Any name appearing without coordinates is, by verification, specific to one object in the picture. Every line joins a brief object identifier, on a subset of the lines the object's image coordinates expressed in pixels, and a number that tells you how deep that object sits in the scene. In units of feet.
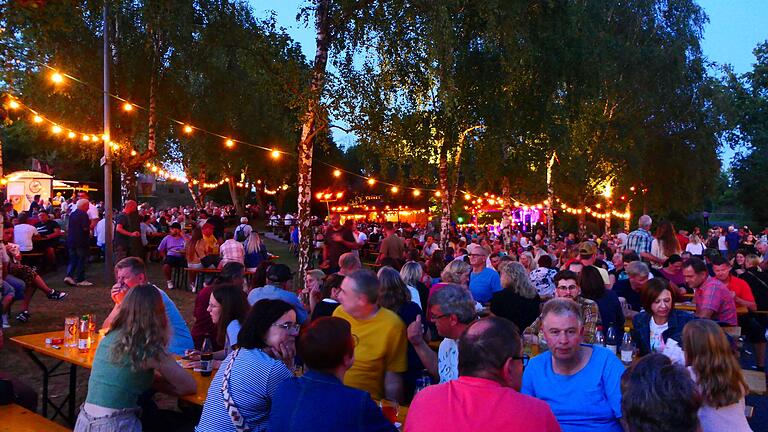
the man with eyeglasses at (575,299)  15.25
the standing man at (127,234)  40.52
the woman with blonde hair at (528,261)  29.06
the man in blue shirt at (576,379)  10.19
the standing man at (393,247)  36.70
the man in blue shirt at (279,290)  17.62
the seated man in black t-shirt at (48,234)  47.50
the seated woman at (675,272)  28.04
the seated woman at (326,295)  15.94
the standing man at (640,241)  32.68
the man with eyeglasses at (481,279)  24.71
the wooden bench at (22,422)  12.18
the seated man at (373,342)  12.34
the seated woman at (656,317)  15.74
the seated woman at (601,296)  18.83
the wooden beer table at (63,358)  14.64
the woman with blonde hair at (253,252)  39.34
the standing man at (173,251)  42.68
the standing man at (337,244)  36.52
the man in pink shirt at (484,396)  7.02
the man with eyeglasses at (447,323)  12.43
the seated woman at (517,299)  19.15
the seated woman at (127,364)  11.08
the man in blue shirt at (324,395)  7.91
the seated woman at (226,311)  15.07
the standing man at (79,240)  39.86
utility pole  43.42
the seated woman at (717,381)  10.00
